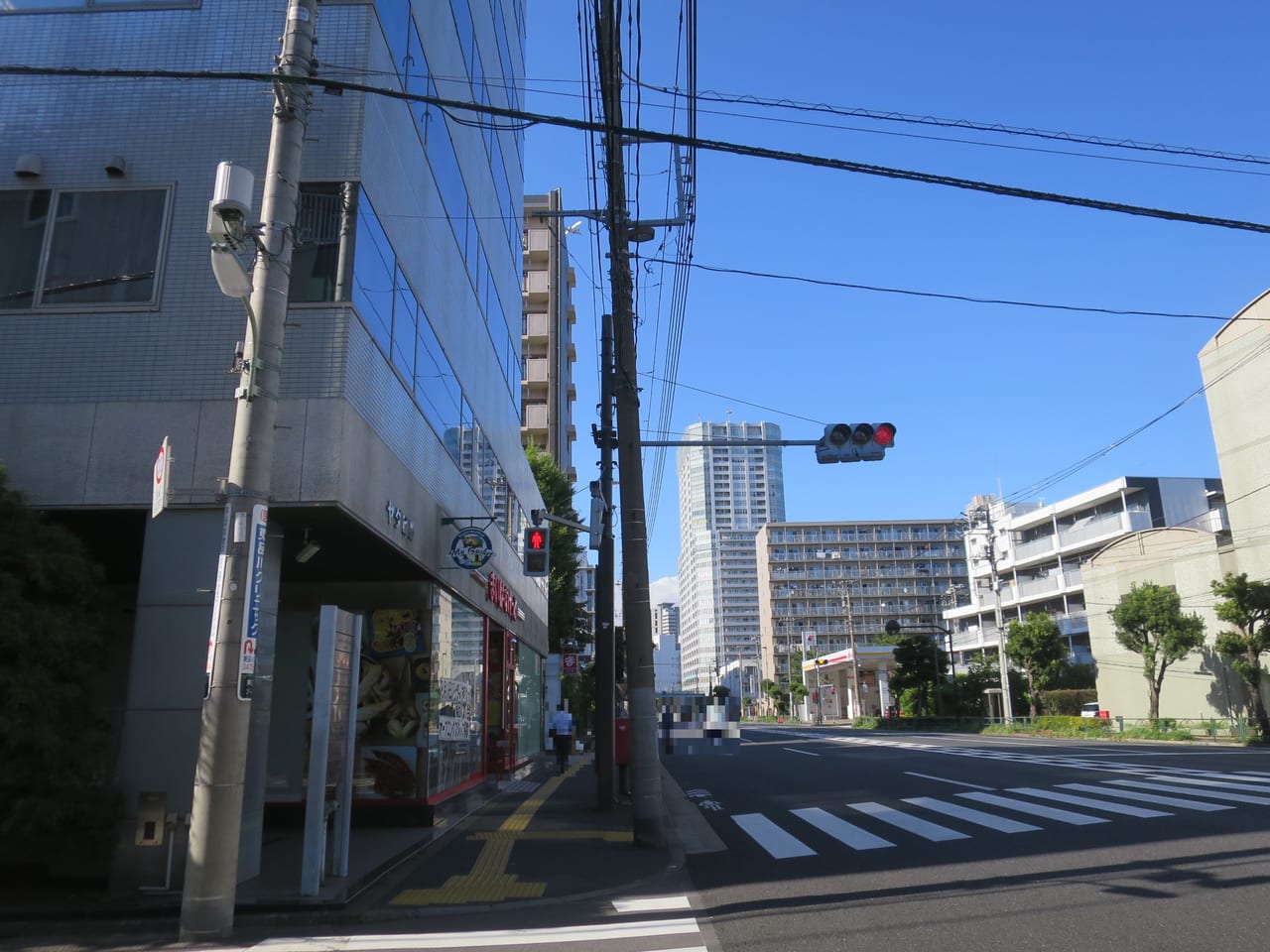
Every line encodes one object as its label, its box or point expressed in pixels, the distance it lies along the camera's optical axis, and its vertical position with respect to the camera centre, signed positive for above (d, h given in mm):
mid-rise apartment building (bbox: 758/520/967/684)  112438 +15630
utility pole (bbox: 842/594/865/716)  68200 +1028
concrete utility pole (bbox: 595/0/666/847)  9656 +2574
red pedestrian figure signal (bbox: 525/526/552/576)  13781 +2321
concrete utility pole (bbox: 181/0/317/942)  6148 +1166
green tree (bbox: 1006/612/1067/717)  43625 +2290
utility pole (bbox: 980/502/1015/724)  41156 +959
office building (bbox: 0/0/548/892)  8375 +3554
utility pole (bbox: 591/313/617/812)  13312 +1501
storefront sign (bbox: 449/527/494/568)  12891 +2237
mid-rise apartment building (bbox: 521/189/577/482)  52312 +21833
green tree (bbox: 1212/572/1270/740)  31109 +2423
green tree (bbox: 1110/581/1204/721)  35312 +2560
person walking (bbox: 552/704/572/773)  22047 -760
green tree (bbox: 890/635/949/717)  51406 +1747
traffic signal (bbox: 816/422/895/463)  11258 +3199
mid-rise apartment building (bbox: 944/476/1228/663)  54969 +10250
